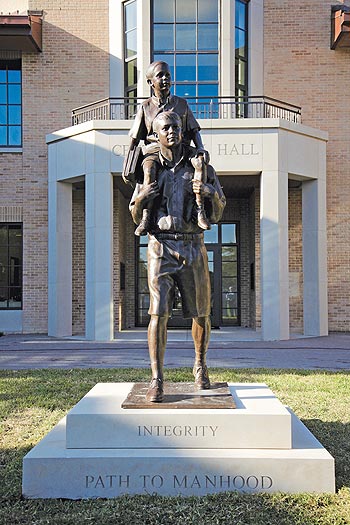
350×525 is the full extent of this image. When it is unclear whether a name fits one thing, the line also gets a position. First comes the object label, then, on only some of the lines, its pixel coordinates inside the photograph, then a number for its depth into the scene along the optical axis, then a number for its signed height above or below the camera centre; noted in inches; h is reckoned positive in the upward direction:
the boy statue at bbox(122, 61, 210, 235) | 182.5 +48.8
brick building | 600.7 +155.6
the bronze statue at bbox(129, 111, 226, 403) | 181.6 +12.5
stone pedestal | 153.9 -53.7
